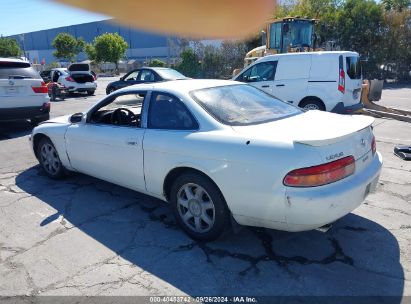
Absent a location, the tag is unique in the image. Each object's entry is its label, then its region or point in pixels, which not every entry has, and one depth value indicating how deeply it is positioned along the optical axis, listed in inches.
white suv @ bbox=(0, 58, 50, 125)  324.2
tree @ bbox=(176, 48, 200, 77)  1149.2
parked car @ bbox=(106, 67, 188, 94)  505.4
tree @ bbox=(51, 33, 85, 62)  2229.3
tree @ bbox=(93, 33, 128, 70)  1957.4
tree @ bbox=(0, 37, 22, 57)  2186.3
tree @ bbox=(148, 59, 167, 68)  1498.5
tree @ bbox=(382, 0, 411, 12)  1061.8
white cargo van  344.5
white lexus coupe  111.0
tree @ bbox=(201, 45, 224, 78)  1127.0
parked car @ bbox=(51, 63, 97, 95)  702.5
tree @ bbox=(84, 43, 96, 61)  2076.2
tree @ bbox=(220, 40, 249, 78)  1135.6
